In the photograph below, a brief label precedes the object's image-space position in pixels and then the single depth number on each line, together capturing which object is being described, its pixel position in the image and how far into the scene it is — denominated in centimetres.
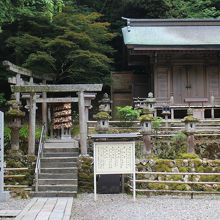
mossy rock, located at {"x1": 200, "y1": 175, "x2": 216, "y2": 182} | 1312
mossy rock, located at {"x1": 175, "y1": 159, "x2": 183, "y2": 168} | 1342
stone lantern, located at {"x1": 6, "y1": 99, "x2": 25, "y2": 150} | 1441
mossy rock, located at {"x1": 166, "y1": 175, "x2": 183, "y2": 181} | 1309
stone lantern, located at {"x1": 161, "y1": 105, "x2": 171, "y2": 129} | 1588
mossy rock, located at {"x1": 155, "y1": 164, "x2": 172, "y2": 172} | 1332
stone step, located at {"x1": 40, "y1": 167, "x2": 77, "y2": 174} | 1341
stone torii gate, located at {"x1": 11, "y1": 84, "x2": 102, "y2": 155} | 1384
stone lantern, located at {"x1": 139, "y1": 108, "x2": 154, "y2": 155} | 1414
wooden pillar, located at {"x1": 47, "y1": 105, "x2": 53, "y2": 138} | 1772
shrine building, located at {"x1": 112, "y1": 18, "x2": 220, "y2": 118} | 2002
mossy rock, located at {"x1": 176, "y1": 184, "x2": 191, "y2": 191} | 1289
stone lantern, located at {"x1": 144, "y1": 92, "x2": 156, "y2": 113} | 1752
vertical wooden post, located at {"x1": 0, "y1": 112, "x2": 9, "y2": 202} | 971
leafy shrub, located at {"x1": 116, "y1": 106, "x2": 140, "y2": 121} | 1670
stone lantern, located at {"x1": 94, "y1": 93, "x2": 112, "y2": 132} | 1454
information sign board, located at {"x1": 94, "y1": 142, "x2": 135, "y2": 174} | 1208
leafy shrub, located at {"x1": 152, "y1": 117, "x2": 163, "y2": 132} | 1524
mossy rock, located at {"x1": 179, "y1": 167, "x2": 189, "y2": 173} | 1333
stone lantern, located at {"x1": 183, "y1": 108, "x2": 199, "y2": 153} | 1415
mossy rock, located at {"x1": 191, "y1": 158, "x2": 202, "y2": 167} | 1345
